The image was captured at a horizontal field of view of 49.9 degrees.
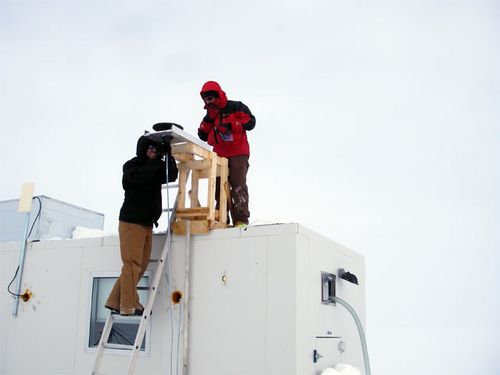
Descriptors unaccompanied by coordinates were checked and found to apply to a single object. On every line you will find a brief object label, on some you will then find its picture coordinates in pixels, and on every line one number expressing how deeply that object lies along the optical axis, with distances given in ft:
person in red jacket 23.34
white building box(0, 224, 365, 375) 19.15
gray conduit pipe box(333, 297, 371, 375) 22.34
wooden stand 21.06
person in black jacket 19.56
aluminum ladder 18.89
